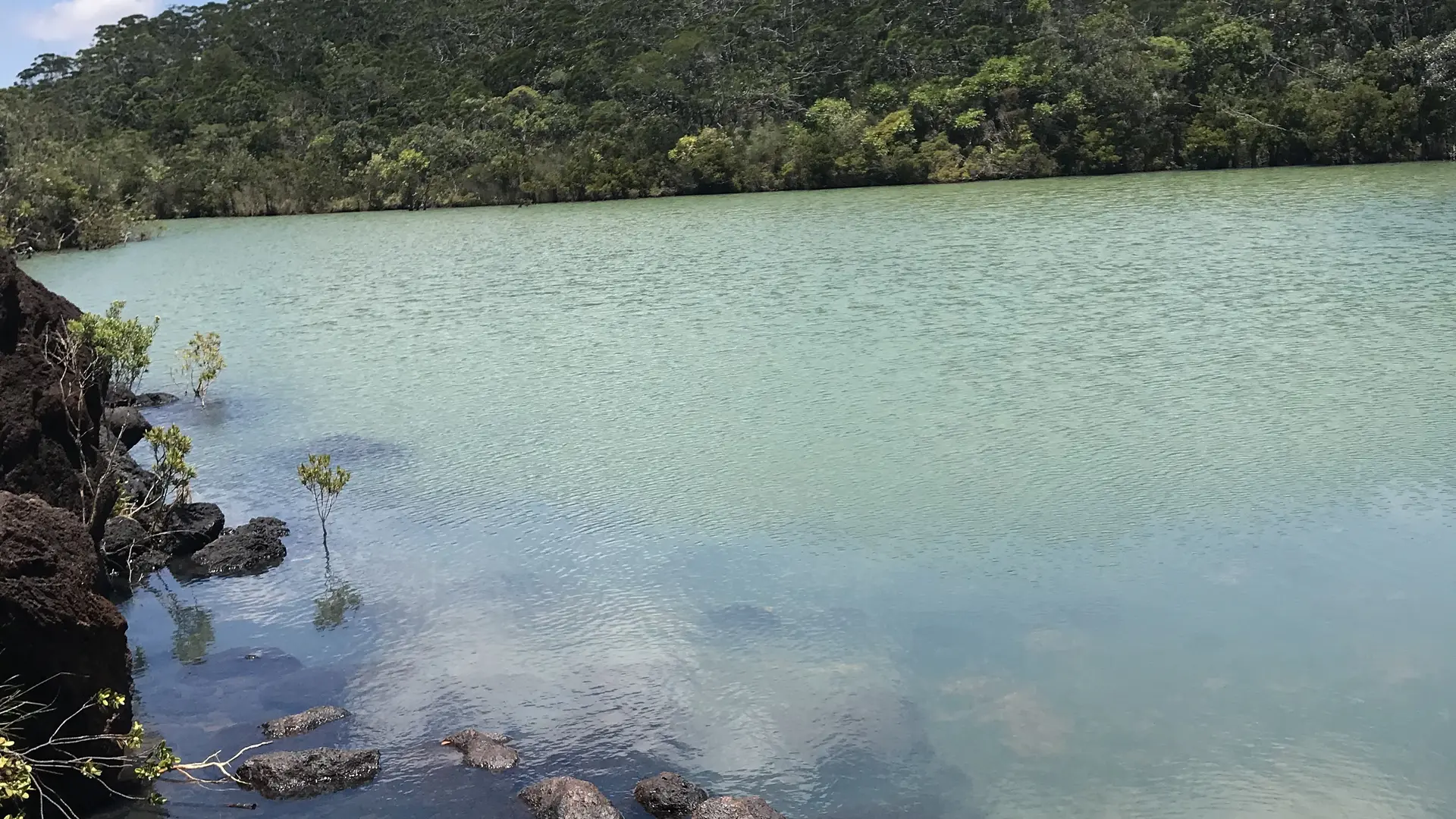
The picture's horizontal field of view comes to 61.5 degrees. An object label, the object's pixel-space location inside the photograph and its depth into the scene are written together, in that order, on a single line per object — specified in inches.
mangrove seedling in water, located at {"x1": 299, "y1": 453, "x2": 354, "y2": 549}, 321.4
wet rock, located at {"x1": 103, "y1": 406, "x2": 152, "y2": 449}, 374.0
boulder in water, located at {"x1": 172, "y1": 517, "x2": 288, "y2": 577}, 316.2
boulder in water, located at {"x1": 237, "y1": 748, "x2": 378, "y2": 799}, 204.1
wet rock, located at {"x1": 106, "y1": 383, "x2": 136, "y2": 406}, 435.8
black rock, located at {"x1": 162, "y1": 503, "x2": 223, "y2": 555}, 325.7
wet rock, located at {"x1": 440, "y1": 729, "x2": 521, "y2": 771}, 211.8
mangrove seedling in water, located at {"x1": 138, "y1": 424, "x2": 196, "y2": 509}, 313.9
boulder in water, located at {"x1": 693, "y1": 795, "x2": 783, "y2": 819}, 185.3
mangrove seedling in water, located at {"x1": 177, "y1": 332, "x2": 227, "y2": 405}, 505.7
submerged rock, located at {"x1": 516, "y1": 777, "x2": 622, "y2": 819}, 187.5
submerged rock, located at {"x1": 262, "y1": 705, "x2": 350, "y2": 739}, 224.4
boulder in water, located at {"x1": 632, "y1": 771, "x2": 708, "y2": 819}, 193.0
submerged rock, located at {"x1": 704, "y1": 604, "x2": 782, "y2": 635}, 267.4
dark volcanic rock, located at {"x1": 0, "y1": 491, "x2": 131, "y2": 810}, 182.9
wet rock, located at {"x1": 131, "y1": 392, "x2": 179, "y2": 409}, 511.8
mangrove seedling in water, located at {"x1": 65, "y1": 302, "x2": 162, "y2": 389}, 333.7
